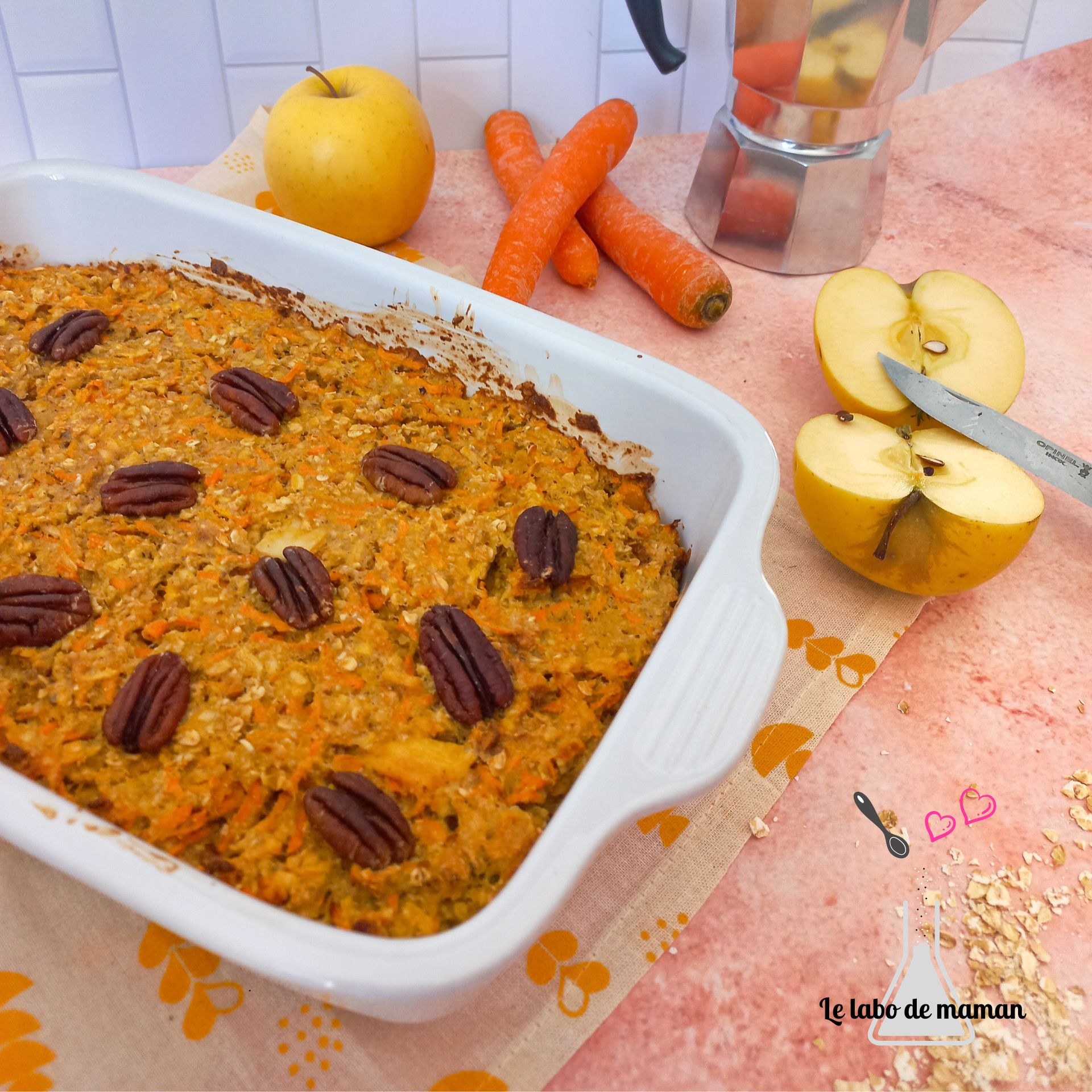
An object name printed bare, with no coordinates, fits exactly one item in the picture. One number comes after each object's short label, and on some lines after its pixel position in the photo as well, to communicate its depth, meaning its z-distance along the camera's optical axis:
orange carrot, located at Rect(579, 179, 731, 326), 0.50
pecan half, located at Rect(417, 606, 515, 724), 0.33
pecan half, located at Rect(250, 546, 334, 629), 0.34
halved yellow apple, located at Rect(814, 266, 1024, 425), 0.44
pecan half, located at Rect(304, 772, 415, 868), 0.30
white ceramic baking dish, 0.27
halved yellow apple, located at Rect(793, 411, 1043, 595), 0.38
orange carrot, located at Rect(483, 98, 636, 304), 0.50
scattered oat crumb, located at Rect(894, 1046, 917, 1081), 0.32
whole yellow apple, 0.49
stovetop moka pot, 0.47
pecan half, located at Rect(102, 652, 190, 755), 0.32
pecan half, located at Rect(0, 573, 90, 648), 0.34
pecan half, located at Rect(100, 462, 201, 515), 0.36
